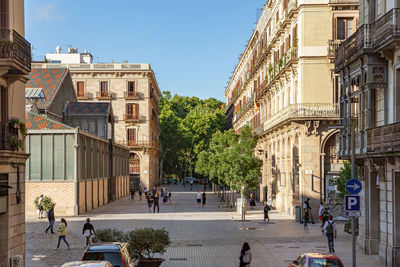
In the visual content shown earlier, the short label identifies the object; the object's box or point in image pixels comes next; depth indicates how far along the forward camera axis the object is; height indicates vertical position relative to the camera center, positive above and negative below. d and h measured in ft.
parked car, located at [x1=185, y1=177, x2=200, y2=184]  380.62 -17.94
